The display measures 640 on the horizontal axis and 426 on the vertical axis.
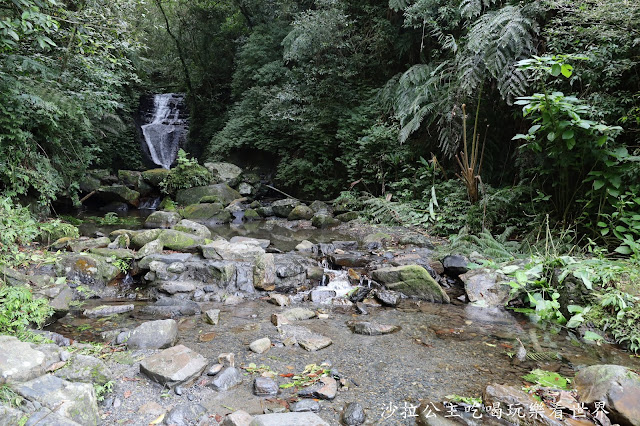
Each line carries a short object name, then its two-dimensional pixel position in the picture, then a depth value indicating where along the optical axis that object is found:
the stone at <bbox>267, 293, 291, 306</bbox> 4.57
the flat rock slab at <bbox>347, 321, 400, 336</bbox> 3.63
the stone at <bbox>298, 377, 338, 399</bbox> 2.50
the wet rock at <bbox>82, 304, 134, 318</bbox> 4.04
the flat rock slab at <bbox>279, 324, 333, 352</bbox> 3.32
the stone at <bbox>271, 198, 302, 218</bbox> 10.55
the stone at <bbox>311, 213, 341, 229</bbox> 9.12
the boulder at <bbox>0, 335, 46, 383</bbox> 2.08
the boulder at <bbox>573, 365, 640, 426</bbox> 2.07
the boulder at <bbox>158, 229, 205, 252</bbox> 6.08
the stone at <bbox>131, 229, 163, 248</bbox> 6.07
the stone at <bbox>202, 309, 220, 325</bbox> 3.91
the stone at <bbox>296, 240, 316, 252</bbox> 6.68
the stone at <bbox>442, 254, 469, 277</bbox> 4.98
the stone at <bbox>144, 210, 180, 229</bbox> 8.95
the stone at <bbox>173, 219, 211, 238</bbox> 7.20
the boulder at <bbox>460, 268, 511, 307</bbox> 4.21
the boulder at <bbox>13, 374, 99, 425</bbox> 1.99
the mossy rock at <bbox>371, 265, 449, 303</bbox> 4.51
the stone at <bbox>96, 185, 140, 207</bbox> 11.29
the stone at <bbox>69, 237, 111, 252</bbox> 5.57
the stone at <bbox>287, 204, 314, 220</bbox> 10.06
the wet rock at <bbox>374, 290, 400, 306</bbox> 4.41
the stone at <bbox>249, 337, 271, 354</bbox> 3.22
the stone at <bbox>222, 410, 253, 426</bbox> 2.13
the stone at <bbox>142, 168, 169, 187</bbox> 12.24
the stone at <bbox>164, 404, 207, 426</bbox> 2.23
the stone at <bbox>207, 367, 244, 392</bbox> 2.62
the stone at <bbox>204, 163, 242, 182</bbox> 12.72
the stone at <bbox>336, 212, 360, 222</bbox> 9.27
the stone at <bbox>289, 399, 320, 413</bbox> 2.36
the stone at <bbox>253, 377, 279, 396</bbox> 2.56
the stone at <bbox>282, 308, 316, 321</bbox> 4.07
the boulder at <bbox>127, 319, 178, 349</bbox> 3.21
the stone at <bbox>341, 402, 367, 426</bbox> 2.27
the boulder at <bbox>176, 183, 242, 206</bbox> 11.44
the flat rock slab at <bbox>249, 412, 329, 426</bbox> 2.03
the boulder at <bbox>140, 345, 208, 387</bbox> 2.60
